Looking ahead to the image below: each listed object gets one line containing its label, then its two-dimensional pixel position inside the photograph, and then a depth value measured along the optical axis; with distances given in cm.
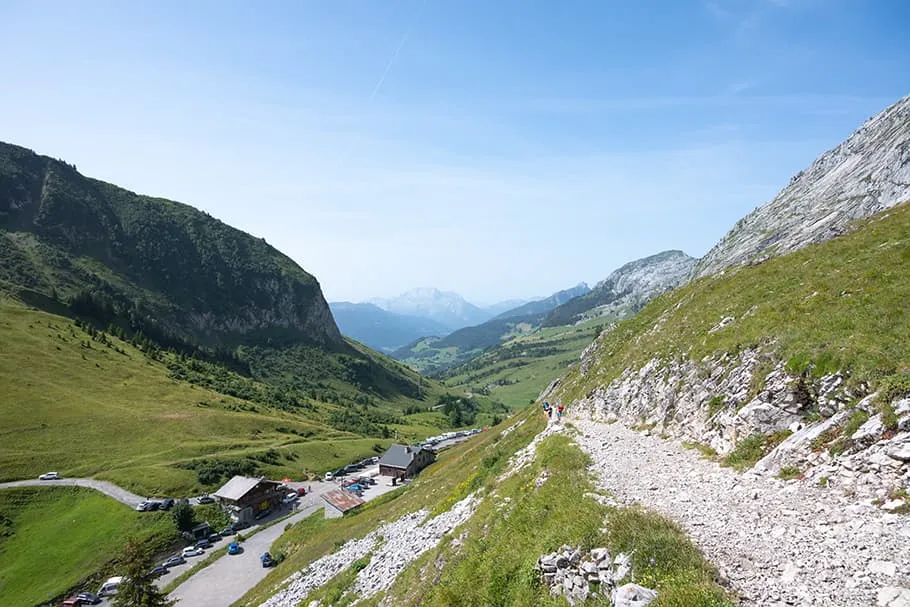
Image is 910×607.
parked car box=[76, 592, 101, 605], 5847
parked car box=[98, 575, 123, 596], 6041
